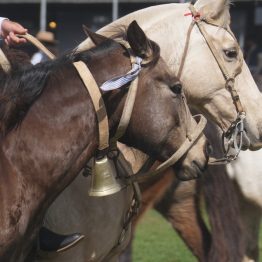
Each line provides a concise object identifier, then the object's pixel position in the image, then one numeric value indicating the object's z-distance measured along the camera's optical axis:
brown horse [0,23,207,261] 6.53
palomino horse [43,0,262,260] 8.71
